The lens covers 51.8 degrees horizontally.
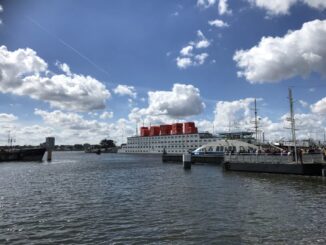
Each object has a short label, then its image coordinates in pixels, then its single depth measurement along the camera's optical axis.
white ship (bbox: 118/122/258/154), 190.38
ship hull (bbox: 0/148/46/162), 119.79
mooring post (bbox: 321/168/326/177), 39.28
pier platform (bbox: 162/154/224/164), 80.00
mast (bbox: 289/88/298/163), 46.16
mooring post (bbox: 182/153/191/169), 63.71
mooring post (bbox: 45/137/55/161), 120.62
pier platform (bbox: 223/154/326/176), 40.28
